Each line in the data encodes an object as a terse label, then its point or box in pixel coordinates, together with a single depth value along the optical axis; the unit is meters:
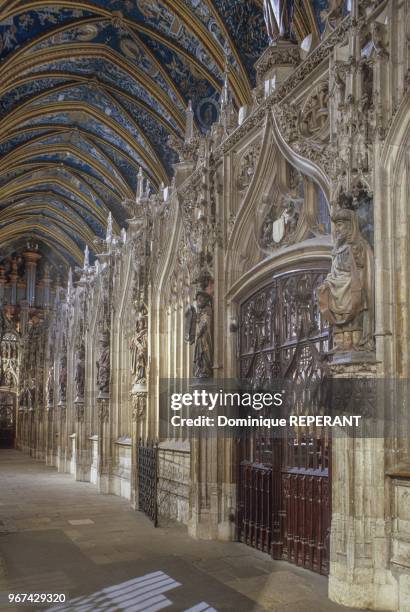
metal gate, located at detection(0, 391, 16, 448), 35.59
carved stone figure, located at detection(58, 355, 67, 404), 22.91
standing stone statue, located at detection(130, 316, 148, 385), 13.30
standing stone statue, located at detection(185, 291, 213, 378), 9.69
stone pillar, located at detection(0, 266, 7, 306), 35.06
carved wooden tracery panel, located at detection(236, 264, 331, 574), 7.56
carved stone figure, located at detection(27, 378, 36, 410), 30.06
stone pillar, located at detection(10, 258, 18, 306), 35.11
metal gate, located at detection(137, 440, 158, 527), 10.74
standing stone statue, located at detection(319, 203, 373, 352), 6.25
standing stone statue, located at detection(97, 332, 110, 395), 16.12
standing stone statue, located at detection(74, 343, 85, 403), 19.64
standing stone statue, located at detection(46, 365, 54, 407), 26.02
